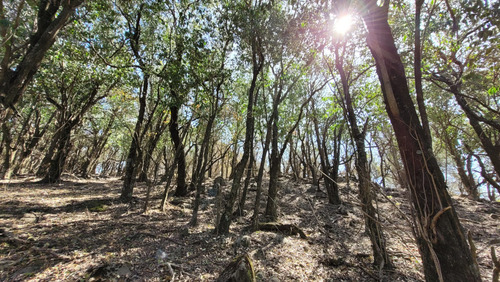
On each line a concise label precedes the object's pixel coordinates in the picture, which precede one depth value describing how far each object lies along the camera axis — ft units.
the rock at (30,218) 20.45
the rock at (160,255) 16.48
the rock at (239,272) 12.59
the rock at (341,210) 30.60
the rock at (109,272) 13.24
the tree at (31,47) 13.22
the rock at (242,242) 19.34
